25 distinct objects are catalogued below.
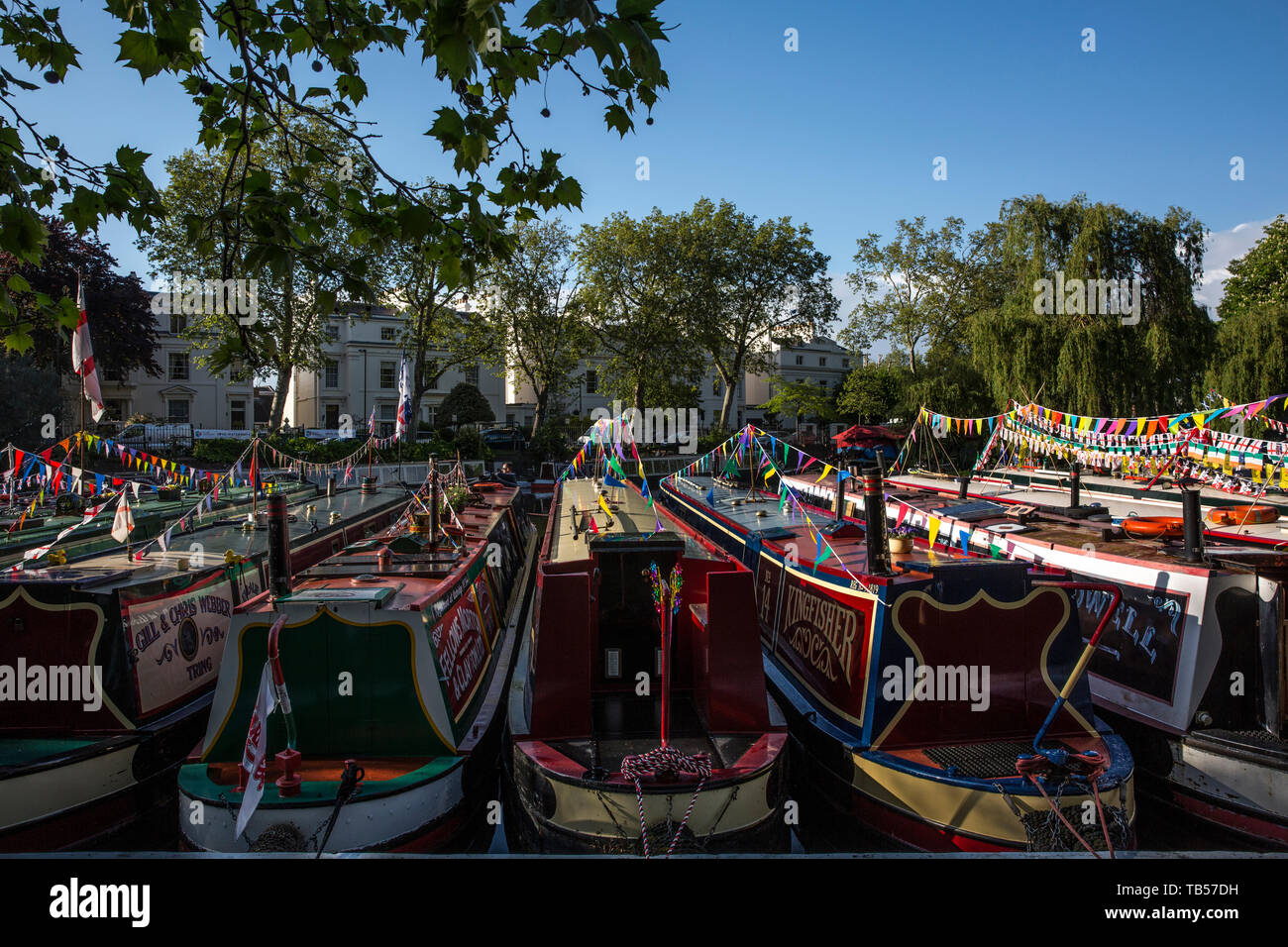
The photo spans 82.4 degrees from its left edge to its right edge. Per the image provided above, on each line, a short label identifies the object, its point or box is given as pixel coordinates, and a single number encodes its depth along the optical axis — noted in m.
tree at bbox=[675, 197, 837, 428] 42.25
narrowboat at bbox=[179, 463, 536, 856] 4.94
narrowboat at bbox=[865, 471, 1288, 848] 5.84
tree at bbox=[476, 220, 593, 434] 39.03
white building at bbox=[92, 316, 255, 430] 43.69
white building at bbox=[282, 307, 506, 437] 52.28
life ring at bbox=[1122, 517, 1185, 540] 7.88
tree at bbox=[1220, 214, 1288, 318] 32.34
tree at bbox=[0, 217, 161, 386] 29.34
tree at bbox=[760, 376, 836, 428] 43.47
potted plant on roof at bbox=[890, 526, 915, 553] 6.75
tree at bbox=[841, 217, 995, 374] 42.09
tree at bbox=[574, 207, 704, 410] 41.28
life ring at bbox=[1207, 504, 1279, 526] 8.69
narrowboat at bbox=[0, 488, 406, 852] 5.59
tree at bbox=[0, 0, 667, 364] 3.54
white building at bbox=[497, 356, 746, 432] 57.97
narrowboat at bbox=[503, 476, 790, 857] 5.06
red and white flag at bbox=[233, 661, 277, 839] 4.26
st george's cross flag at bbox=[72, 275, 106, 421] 9.48
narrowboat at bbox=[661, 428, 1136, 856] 5.13
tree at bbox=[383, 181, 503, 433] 34.59
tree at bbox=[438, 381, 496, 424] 48.78
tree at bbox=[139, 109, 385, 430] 28.50
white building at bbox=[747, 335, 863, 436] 67.38
